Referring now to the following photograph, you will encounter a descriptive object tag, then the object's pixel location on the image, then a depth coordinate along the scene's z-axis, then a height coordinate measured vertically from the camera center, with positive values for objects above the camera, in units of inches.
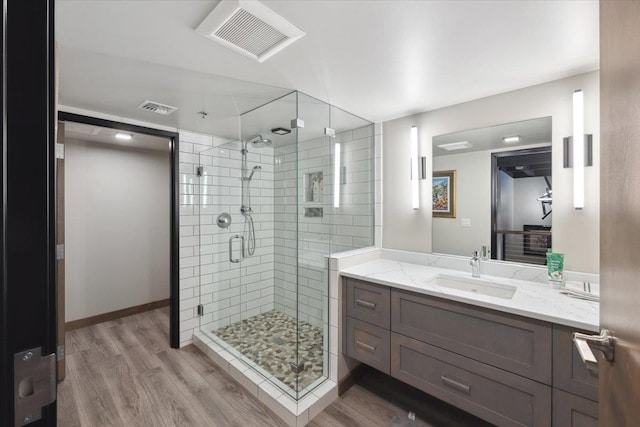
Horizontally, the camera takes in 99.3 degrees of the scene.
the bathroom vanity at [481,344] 49.3 -29.2
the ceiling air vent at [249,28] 45.0 +34.1
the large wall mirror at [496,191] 74.0 +6.4
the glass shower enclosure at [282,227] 84.0 -5.0
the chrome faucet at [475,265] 79.2 -15.3
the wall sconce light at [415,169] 96.0 +15.3
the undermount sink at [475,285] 71.0 -20.4
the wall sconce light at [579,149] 66.2 +15.3
